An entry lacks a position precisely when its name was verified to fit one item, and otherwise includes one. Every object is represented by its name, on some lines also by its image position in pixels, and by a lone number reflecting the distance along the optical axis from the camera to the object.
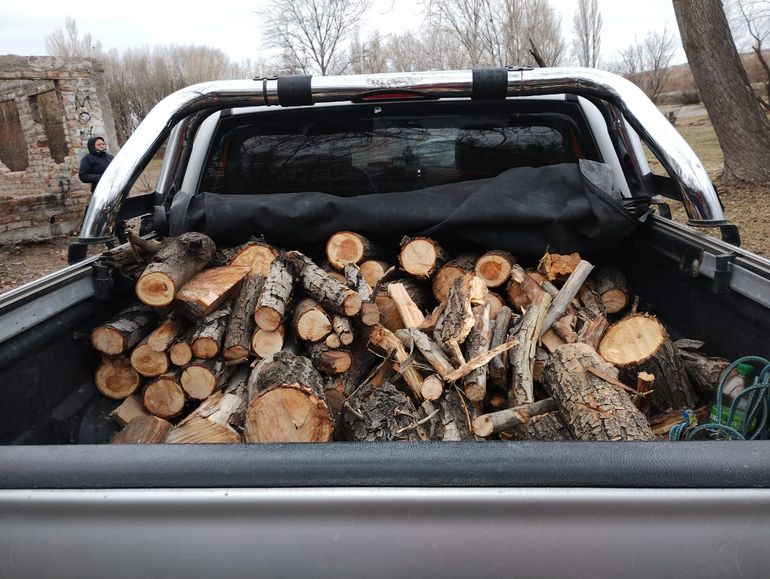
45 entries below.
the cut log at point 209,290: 2.52
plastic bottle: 1.92
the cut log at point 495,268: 2.96
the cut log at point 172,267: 2.48
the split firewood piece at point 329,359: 2.43
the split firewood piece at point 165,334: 2.46
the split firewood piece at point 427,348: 2.33
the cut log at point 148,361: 2.45
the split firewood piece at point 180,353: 2.49
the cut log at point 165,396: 2.47
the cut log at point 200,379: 2.47
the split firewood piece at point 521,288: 2.92
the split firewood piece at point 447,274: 3.00
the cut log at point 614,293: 2.92
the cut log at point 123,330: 2.33
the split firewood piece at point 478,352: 2.30
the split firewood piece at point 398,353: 2.34
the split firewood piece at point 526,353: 2.31
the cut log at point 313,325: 2.47
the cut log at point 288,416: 1.87
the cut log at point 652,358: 2.34
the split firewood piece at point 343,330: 2.47
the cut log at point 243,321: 2.49
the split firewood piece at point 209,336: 2.47
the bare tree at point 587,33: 41.50
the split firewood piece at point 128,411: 2.37
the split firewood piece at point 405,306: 2.65
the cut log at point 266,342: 2.52
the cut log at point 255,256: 2.89
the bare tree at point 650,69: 35.72
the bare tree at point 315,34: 32.16
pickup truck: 0.99
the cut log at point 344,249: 2.93
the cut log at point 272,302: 2.47
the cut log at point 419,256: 2.93
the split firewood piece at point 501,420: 2.05
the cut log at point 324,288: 2.50
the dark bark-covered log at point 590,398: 1.86
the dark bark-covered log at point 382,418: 2.02
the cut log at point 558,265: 2.92
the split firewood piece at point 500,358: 2.44
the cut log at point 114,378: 2.41
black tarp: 2.82
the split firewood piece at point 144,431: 2.14
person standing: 9.73
